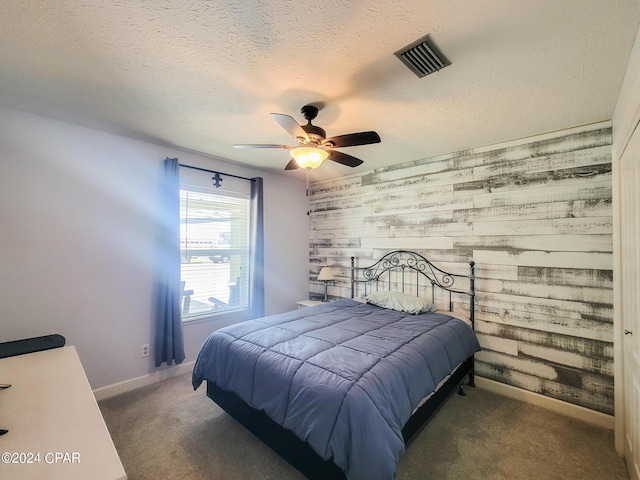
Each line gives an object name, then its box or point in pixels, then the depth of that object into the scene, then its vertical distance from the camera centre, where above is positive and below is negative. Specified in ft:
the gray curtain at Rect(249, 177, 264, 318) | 12.17 -0.44
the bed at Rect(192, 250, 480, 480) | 4.71 -2.81
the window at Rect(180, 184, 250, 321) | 10.84 -0.29
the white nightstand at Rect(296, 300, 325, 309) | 13.64 -2.96
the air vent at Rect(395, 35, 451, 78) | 4.85 +3.43
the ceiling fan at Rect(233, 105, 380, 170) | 6.36 +2.41
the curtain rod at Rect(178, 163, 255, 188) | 11.31 +2.68
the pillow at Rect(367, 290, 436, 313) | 9.91 -2.18
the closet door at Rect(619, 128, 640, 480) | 5.39 -1.02
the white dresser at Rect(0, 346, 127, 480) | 2.86 -2.34
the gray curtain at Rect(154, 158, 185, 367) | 9.67 -1.22
